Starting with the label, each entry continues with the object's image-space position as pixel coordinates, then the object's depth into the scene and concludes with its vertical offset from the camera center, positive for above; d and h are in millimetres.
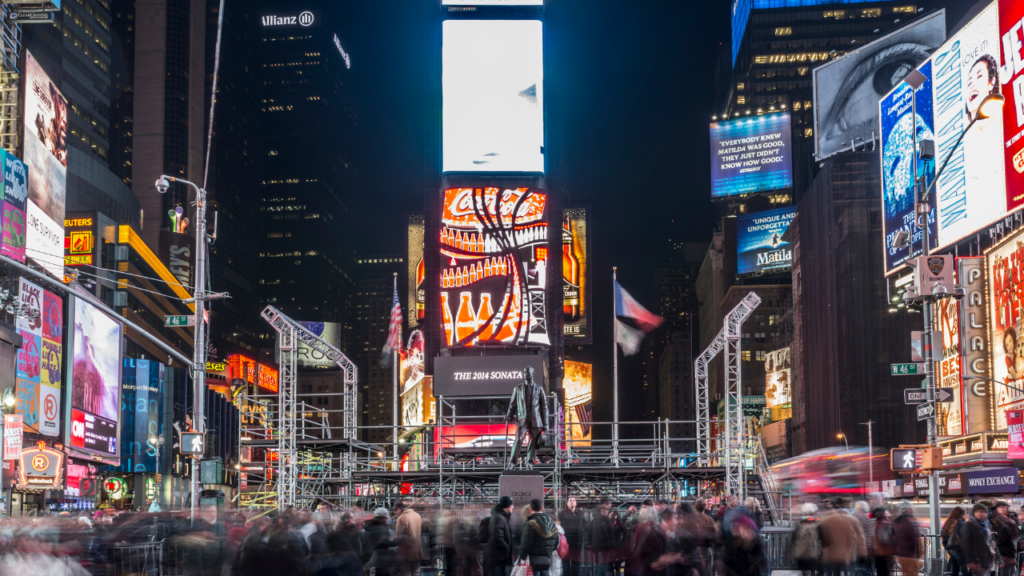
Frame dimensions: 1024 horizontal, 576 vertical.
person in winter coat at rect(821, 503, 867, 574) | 13656 -2017
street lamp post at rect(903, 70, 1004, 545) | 19312 +1696
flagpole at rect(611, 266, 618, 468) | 29841 -1537
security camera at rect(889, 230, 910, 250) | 23000 +3630
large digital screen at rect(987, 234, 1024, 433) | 47156 +3323
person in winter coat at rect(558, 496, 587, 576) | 17297 -2440
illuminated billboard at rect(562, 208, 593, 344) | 93562 +9318
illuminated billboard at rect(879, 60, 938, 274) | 55469 +13078
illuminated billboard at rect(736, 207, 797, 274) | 138875 +20766
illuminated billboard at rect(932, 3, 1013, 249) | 46625 +12453
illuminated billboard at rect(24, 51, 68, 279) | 66000 +16168
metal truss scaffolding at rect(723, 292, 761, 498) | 28406 -1071
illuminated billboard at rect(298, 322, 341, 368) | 129375 +9442
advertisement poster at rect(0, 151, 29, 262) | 57125 +11356
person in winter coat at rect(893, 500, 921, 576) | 15602 -2329
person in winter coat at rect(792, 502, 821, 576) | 14016 -2134
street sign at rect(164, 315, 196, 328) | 21750 +1714
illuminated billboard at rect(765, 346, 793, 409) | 131500 +1564
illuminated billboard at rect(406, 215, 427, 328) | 97244 +12625
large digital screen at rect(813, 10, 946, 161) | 86375 +27165
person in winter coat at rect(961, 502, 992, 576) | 16125 -2530
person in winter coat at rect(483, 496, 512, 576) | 14234 -2069
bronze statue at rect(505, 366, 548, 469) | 25406 -448
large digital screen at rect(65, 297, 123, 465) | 65875 +1068
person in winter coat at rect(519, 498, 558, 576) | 14180 -2057
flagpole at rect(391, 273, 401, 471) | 60219 -388
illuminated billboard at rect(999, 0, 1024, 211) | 43625 +12895
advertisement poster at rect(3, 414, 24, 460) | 31156 -1201
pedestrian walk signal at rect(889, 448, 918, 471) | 20766 -1399
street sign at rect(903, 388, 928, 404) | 22061 -115
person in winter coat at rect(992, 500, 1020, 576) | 18094 -2688
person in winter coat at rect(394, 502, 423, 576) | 15859 -2249
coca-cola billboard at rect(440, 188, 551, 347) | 56656 +7218
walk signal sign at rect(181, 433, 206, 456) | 22633 -991
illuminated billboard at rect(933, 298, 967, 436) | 54281 +1224
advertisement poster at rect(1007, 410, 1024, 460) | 35062 -1791
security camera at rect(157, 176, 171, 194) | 24241 +5176
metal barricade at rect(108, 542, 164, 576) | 20391 -3313
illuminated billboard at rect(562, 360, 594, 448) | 100938 +566
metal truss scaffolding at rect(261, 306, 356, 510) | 29266 +37
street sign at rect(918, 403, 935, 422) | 21516 -439
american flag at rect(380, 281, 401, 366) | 60322 +3691
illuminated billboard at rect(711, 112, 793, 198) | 143375 +34051
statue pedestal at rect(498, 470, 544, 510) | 24922 -2245
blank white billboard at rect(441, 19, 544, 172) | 58594 +17678
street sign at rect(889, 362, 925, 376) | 21922 +480
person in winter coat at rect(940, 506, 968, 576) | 17734 -2678
